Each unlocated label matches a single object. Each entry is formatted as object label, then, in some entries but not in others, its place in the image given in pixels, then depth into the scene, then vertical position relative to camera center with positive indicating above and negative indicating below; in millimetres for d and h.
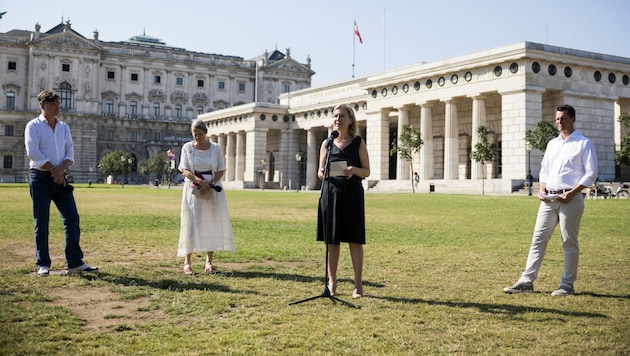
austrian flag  67062 +17249
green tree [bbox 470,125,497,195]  40688 +2688
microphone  7425 +628
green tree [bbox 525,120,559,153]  37469 +3458
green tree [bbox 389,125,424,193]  46219 +3515
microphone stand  7215 -337
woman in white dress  9242 -278
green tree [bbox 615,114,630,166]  39750 +2701
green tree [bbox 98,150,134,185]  87700 +3276
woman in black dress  7375 -82
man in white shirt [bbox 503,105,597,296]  7605 -94
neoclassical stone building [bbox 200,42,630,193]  41500 +6563
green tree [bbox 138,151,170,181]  88750 +3064
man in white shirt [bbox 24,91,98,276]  8586 +73
